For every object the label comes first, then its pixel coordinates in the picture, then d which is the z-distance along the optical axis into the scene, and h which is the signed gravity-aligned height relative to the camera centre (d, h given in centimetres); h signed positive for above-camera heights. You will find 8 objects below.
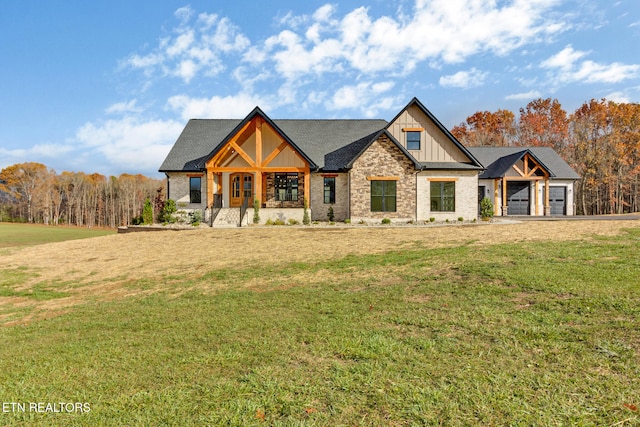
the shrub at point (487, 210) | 2145 -27
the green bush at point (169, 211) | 2155 -5
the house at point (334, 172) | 2116 +244
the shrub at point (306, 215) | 2059 -42
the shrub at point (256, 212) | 2079 -19
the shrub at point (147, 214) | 2112 -22
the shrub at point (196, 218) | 2055 -53
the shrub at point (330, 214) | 2222 -40
